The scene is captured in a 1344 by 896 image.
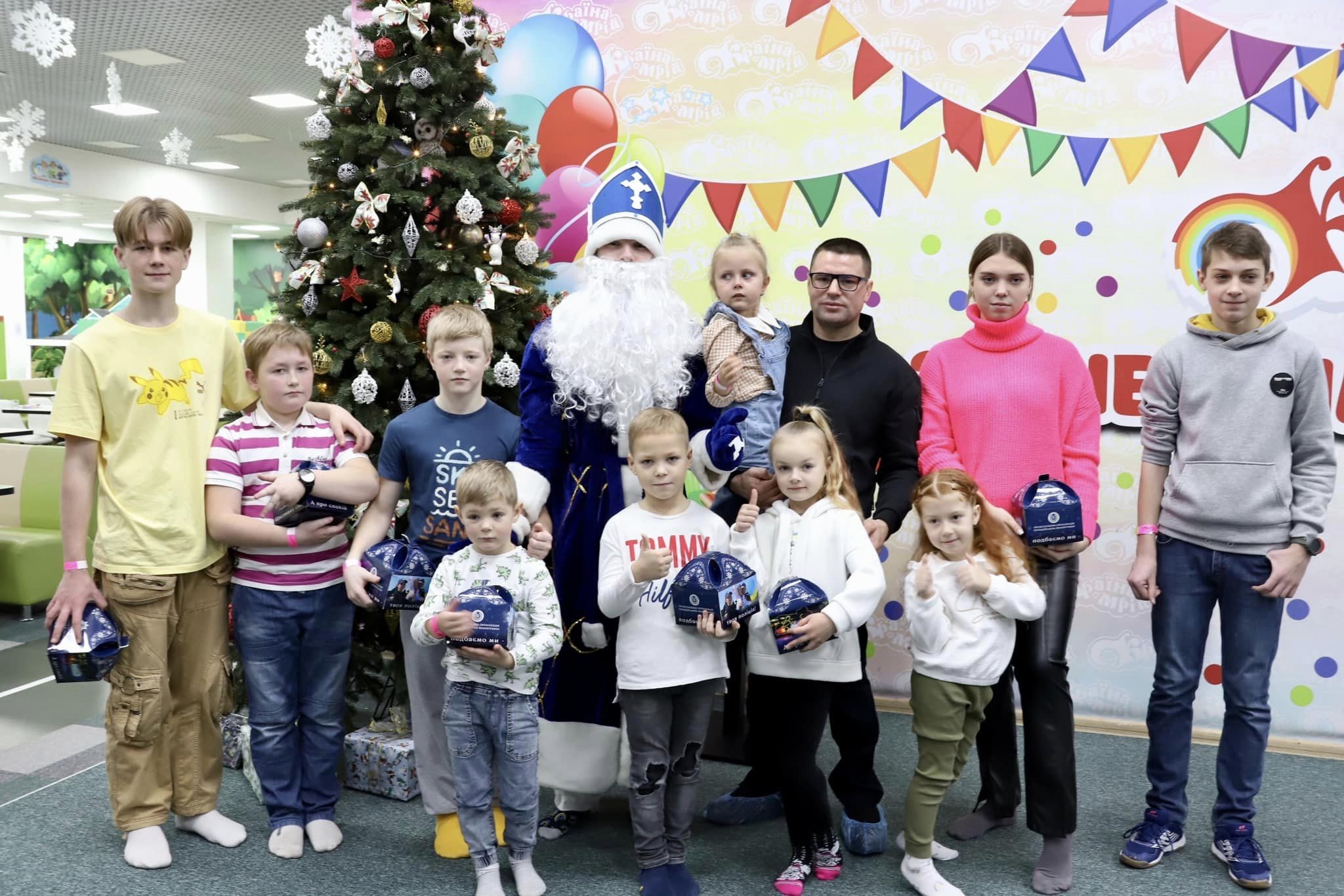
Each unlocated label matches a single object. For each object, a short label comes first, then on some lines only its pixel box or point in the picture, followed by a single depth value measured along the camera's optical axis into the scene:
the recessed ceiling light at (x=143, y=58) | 8.26
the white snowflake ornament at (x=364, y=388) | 3.49
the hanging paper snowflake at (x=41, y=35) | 4.64
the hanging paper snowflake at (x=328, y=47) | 4.36
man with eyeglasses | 2.96
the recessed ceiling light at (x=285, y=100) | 9.82
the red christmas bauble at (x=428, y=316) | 3.50
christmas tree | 3.58
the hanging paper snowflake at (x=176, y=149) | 7.94
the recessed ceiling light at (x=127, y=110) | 10.42
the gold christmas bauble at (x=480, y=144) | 3.67
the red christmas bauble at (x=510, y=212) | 3.74
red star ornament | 3.58
